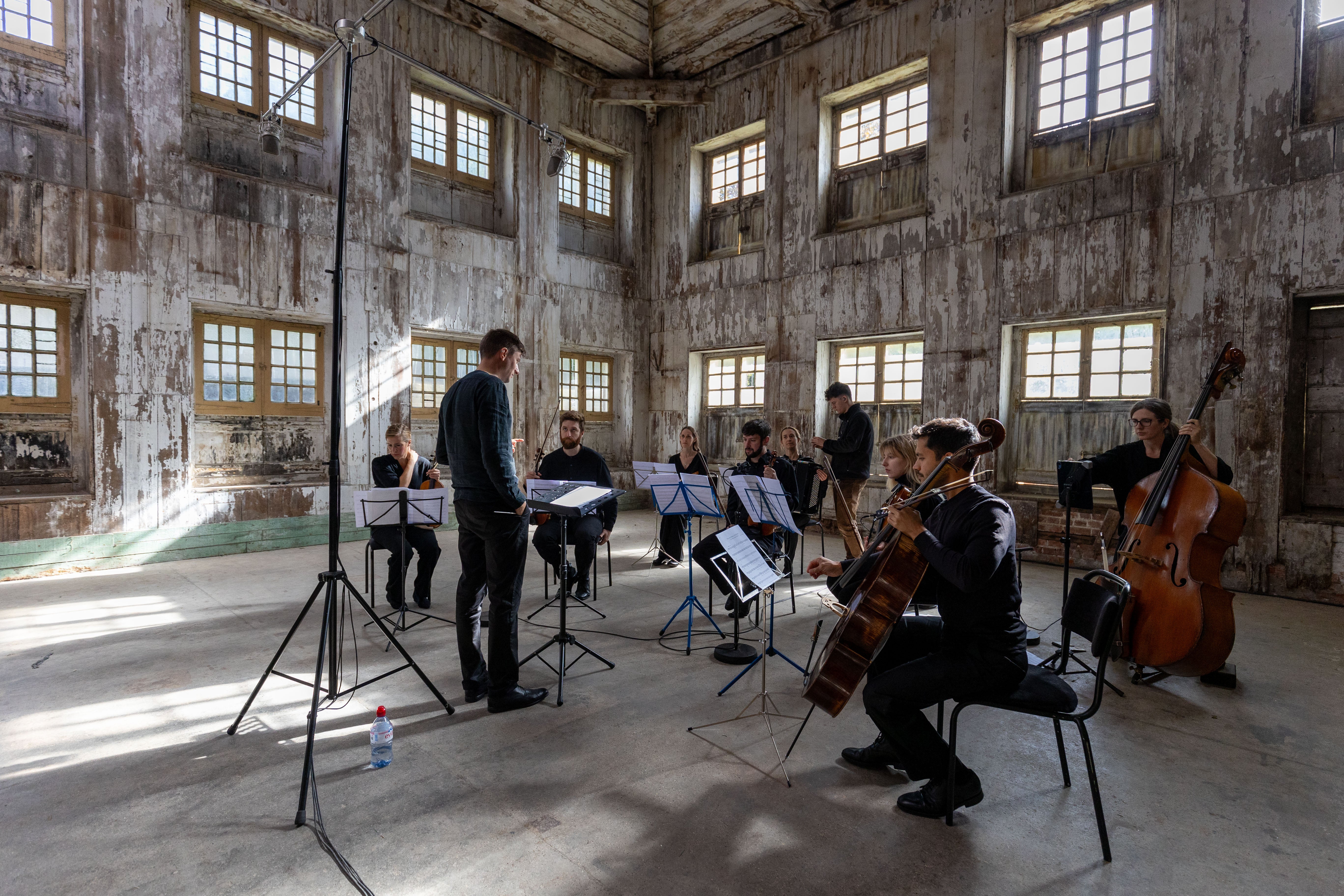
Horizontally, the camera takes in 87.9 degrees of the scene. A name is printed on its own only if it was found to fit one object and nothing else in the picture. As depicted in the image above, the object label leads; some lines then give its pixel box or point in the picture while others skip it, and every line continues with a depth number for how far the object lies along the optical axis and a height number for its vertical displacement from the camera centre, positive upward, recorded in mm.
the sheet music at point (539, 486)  4547 -472
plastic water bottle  2912 -1376
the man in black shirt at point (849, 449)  6770 -261
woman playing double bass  4219 -158
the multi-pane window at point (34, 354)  6520 +492
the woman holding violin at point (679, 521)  6953 -1038
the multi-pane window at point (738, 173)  10516 +3832
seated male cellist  2449 -750
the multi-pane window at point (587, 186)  10984 +3715
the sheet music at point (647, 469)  5902 -444
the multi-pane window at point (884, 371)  8695 +684
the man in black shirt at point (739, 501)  4773 -579
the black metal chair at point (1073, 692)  2436 -970
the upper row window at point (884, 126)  8688 +3861
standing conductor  3410 -488
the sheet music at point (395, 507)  4855 -660
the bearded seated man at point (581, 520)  5695 -846
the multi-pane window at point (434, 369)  9234 +611
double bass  3535 -730
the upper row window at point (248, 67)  7441 +3805
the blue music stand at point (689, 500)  4789 -573
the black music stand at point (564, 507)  3486 -453
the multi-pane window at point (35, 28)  6348 +3503
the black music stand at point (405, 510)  4820 -679
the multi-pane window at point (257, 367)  7598 +497
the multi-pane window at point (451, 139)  9242 +3780
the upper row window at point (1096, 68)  6988 +3747
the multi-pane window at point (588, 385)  11023 +521
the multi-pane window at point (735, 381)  10461 +610
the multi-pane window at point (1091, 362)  6992 +694
